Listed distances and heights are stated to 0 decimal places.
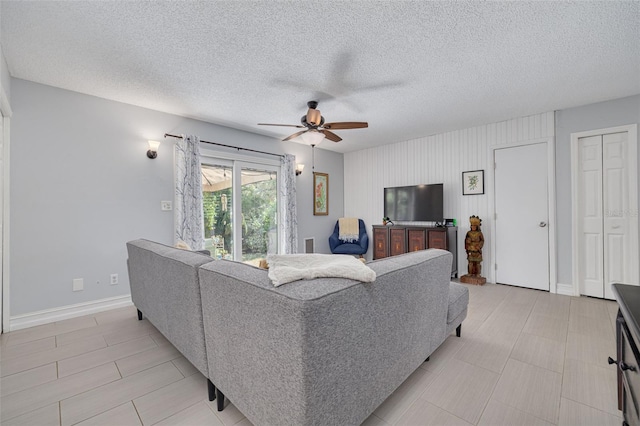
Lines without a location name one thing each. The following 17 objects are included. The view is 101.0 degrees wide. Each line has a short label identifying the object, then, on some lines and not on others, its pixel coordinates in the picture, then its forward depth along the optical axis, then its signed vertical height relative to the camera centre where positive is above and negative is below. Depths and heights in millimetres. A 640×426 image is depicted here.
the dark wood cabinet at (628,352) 866 -525
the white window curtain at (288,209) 4672 +92
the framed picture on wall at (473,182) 4123 +510
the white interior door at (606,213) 3072 +18
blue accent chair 5195 -605
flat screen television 4367 +197
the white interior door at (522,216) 3633 -23
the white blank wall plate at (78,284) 2869 -769
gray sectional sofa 944 -529
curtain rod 3520 +1054
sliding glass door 3979 +96
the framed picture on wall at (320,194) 5328 +422
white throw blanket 1072 -243
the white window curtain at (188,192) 3521 +295
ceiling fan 2885 +997
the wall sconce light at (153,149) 3283 +818
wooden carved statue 3920 -535
